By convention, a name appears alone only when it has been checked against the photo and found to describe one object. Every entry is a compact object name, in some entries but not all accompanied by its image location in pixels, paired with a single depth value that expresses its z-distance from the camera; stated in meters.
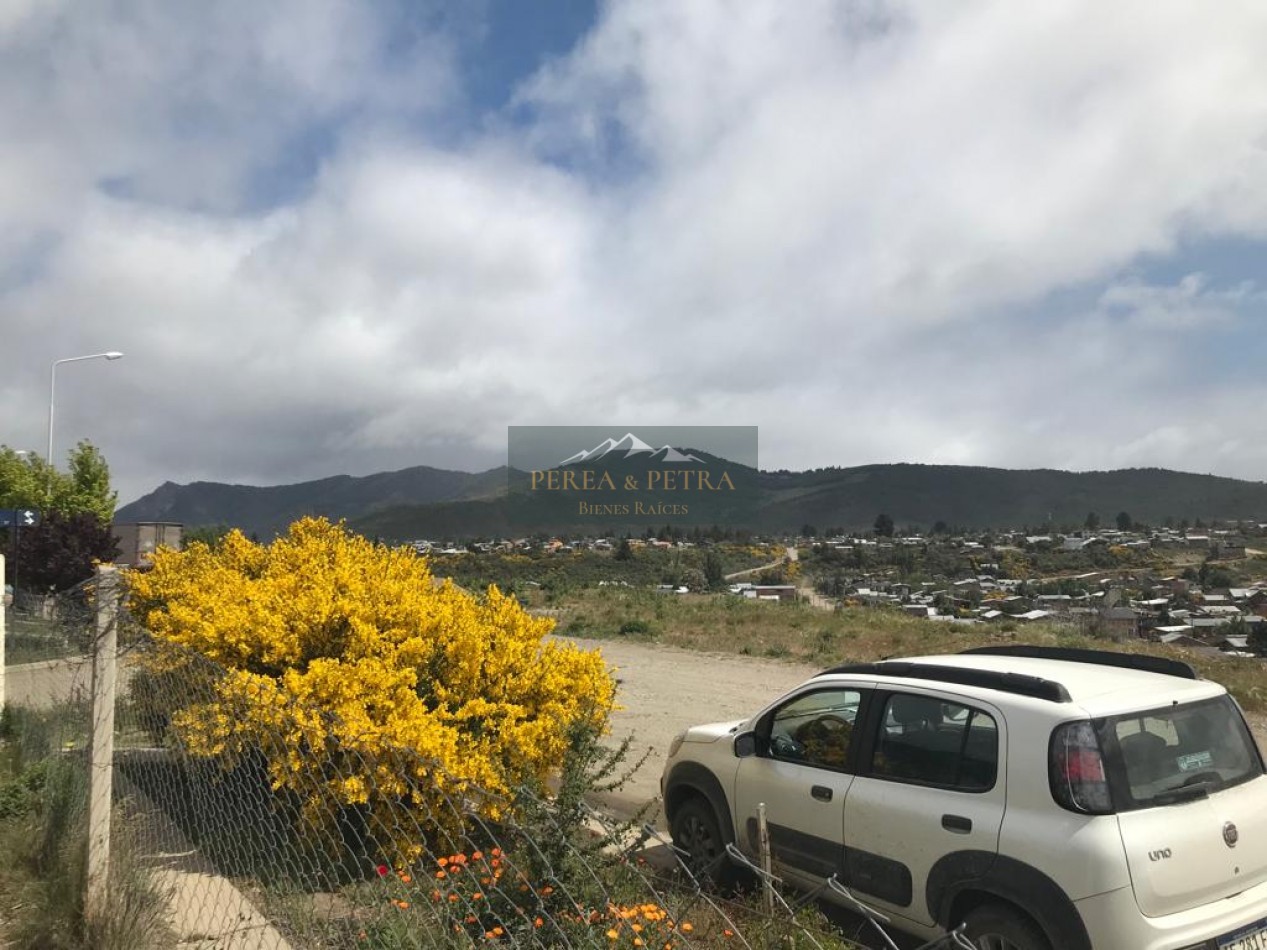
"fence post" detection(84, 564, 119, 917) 3.98
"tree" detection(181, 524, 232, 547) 37.49
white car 3.77
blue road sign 26.11
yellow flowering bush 5.05
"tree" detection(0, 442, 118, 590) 24.14
